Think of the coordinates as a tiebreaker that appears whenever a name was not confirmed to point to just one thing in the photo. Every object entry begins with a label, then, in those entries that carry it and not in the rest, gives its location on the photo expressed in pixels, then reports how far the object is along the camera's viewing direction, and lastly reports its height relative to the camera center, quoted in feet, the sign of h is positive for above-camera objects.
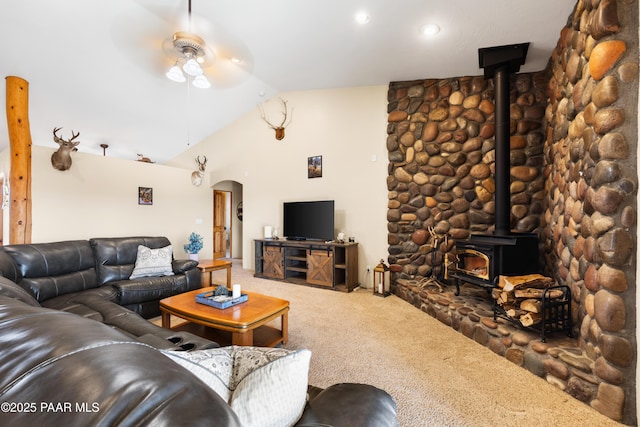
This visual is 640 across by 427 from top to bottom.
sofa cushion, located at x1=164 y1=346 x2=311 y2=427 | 2.51 -1.57
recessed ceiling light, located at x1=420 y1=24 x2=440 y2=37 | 9.66 +6.48
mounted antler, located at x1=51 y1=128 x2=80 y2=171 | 13.01 +2.84
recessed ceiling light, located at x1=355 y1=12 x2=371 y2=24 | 9.34 +6.66
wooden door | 25.05 -0.78
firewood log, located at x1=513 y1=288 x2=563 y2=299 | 7.70 -2.21
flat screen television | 15.52 -0.28
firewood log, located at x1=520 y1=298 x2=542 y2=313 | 7.59 -2.49
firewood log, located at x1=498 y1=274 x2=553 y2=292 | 8.33 -2.02
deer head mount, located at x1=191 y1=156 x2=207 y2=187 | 16.52 +2.34
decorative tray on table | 7.96 -2.45
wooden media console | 14.70 -2.65
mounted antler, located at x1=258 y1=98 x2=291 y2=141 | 17.75 +5.76
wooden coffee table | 7.06 -2.68
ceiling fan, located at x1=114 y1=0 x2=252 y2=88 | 9.89 +7.22
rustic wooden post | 11.84 +2.58
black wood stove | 9.75 -0.82
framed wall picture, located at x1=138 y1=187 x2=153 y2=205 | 16.79 +1.20
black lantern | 13.62 -3.25
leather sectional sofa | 1.24 -0.82
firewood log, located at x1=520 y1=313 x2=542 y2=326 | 7.57 -2.81
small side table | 12.72 -2.46
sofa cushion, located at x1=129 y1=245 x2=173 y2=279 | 11.46 -1.99
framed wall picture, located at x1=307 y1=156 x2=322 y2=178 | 16.66 +2.92
